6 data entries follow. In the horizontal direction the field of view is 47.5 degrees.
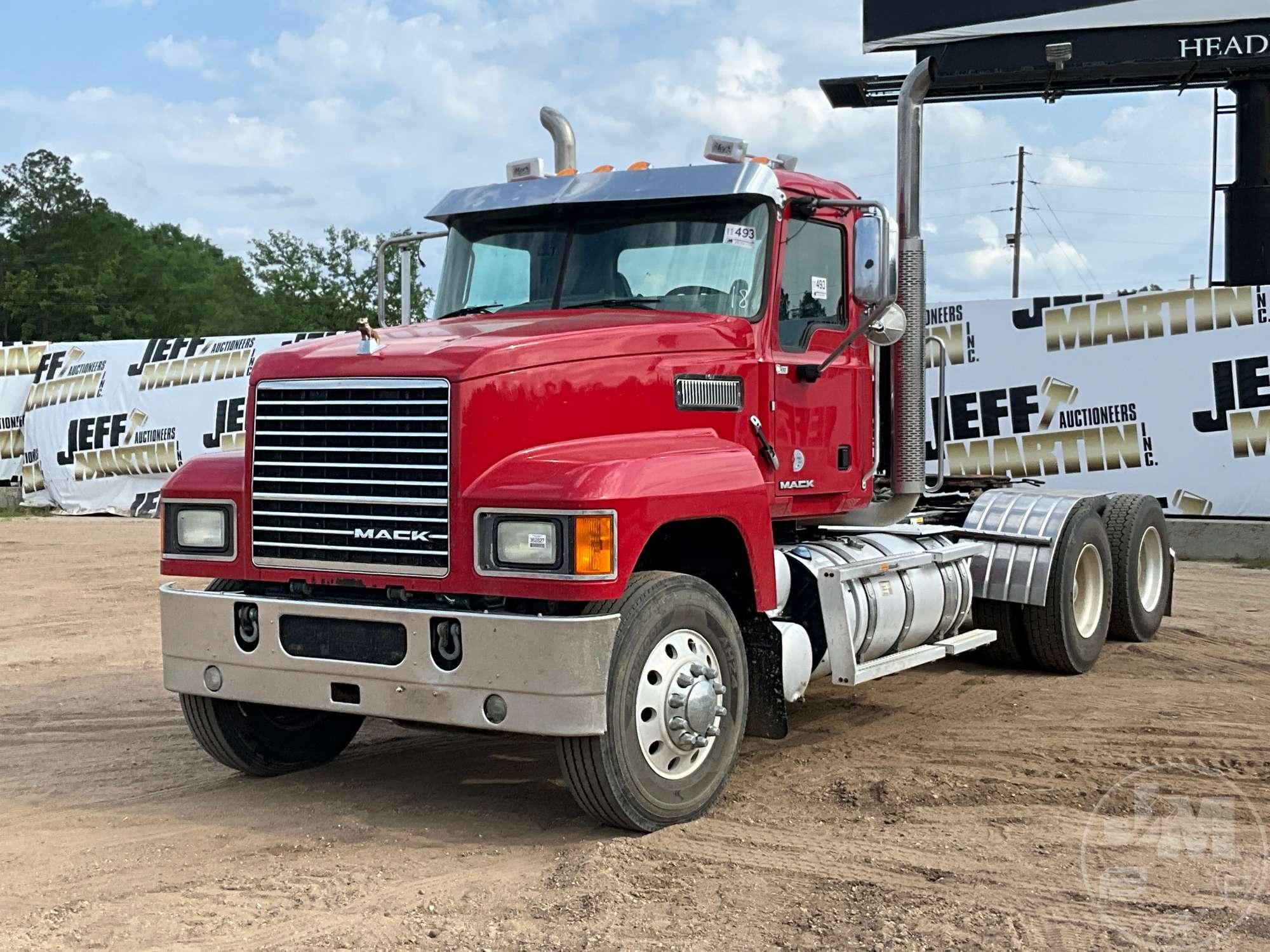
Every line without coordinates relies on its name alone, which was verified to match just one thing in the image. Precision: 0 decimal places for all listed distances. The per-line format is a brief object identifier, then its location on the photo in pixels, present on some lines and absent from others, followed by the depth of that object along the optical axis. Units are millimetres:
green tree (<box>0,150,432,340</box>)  74000
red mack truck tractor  5508
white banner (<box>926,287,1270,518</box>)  16688
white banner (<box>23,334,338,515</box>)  23016
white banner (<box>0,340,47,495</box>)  25203
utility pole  55375
